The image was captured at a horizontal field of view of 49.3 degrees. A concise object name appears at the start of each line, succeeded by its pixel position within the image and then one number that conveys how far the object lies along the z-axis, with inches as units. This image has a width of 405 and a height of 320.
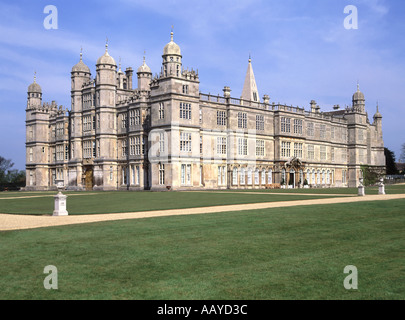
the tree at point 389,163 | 4217.0
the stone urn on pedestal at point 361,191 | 1352.6
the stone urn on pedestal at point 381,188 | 1456.1
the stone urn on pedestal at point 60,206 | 867.4
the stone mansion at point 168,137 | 2023.9
